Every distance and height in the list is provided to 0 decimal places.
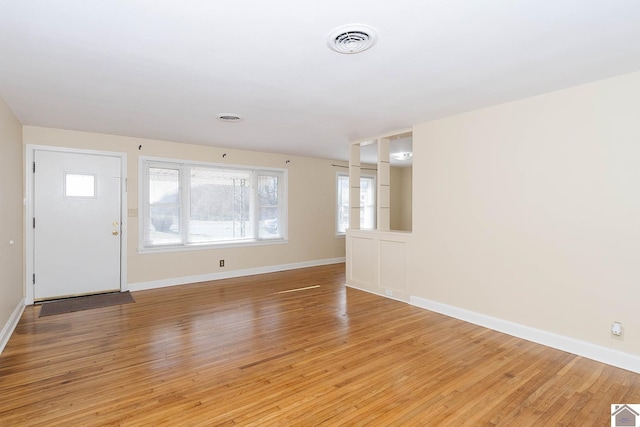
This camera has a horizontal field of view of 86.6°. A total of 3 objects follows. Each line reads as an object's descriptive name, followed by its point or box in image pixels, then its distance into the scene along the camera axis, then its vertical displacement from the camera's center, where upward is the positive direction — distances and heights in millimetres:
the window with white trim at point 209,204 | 5273 +130
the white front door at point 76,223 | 4402 -164
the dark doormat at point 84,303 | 4062 -1173
